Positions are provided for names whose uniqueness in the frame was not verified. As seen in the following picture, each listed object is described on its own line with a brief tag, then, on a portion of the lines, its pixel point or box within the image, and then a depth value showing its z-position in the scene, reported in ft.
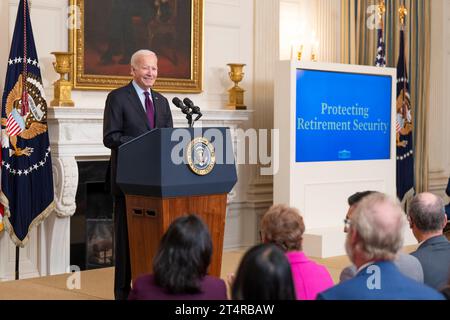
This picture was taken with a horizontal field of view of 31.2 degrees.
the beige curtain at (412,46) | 33.58
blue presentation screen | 28.07
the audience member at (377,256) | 8.35
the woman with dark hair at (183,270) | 8.70
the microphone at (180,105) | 15.53
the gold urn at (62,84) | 23.16
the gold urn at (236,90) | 28.19
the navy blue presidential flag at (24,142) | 21.95
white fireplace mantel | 23.35
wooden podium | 15.31
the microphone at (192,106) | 15.67
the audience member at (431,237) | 12.25
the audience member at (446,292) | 8.73
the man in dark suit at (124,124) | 17.08
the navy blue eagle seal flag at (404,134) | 33.99
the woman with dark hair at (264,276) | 7.62
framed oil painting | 24.57
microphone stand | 15.70
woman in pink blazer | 10.32
